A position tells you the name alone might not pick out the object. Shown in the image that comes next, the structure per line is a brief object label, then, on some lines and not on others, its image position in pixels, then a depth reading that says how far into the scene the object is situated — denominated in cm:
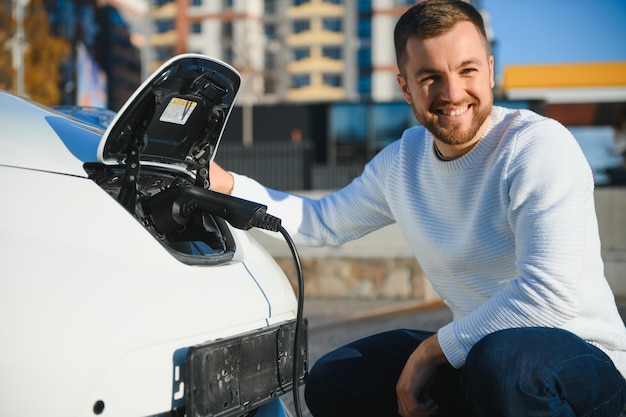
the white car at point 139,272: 162
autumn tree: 3253
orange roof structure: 2141
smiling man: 225
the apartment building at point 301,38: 7338
